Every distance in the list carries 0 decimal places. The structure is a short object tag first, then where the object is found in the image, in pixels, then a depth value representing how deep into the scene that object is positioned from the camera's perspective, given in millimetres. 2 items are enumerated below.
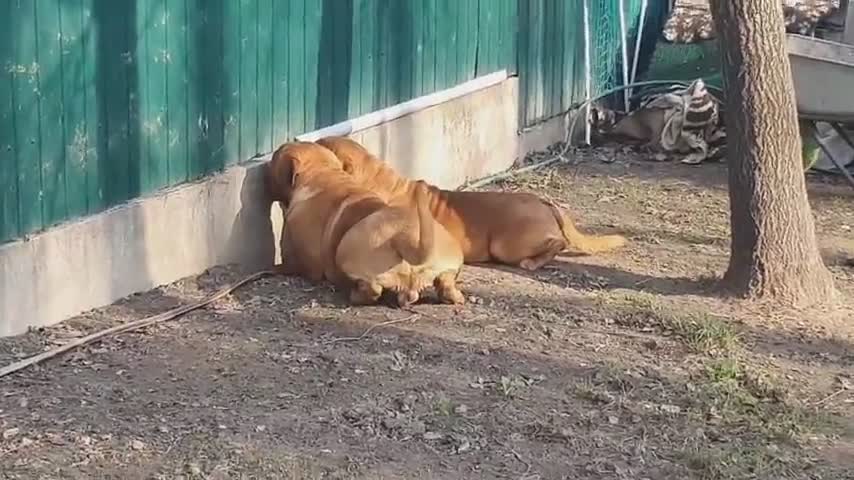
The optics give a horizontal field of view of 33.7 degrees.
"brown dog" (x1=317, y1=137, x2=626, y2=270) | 7238
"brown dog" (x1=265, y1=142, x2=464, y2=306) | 6375
